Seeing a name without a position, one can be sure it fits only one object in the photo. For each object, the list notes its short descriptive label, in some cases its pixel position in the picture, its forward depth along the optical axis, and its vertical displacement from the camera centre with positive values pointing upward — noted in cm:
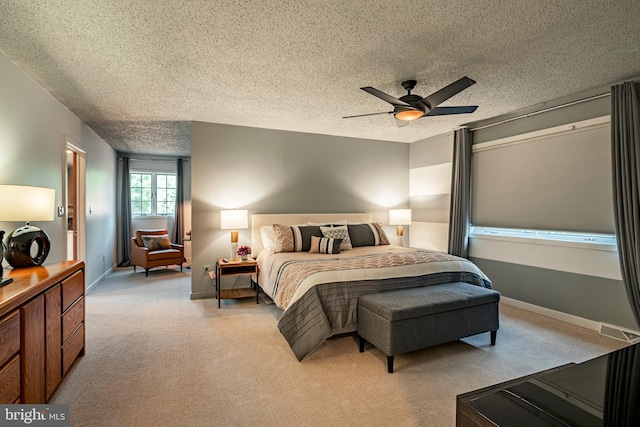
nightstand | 412 -81
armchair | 595 -79
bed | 283 -62
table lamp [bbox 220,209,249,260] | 431 -13
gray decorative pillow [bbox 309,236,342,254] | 414 -47
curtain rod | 336 +123
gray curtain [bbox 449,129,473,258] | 475 +29
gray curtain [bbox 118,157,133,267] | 705 -13
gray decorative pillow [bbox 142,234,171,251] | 614 -63
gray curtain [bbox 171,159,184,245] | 747 -3
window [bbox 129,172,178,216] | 747 +43
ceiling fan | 260 +99
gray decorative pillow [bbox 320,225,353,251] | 441 -33
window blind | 337 +36
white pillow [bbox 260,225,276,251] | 441 -38
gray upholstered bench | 252 -91
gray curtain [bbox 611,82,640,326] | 298 +31
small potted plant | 435 -57
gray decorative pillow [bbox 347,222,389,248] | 468 -36
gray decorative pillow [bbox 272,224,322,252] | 427 -37
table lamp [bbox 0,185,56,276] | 216 -4
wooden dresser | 156 -73
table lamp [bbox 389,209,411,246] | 540 -11
